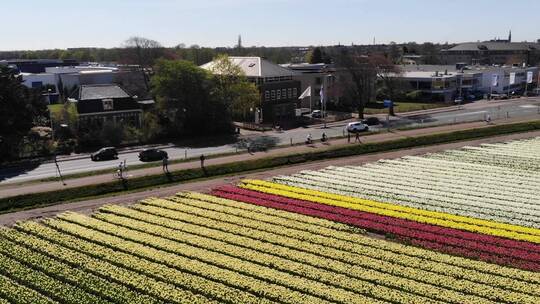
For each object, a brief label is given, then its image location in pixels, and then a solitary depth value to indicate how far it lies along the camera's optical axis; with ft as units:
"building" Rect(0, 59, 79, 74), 542.57
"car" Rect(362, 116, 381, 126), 262.26
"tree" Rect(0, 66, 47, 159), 186.29
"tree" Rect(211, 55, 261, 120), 249.34
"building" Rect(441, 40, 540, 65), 629.51
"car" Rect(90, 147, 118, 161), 185.68
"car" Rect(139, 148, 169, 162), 183.01
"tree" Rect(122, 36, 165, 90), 350.02
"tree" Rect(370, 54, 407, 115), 312.91
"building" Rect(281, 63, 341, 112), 333.62
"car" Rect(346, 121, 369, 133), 233.14
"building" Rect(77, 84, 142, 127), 228.22
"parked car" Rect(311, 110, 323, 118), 296.20
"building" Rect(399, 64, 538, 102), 385.91
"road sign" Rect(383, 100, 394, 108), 341.78
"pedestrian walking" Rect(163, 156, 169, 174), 162.90
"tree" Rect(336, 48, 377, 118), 295.69
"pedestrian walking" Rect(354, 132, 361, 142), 207.61
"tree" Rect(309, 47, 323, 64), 568.82
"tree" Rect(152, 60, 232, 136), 225.15
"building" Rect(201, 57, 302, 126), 278.87
